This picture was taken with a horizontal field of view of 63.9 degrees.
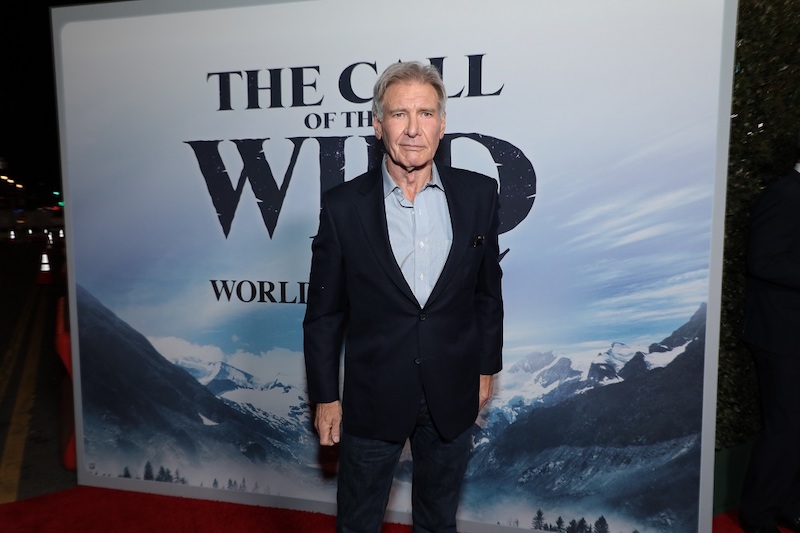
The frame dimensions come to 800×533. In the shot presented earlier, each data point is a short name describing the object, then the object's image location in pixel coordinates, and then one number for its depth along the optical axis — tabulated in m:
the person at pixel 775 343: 2.61
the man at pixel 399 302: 1.98
